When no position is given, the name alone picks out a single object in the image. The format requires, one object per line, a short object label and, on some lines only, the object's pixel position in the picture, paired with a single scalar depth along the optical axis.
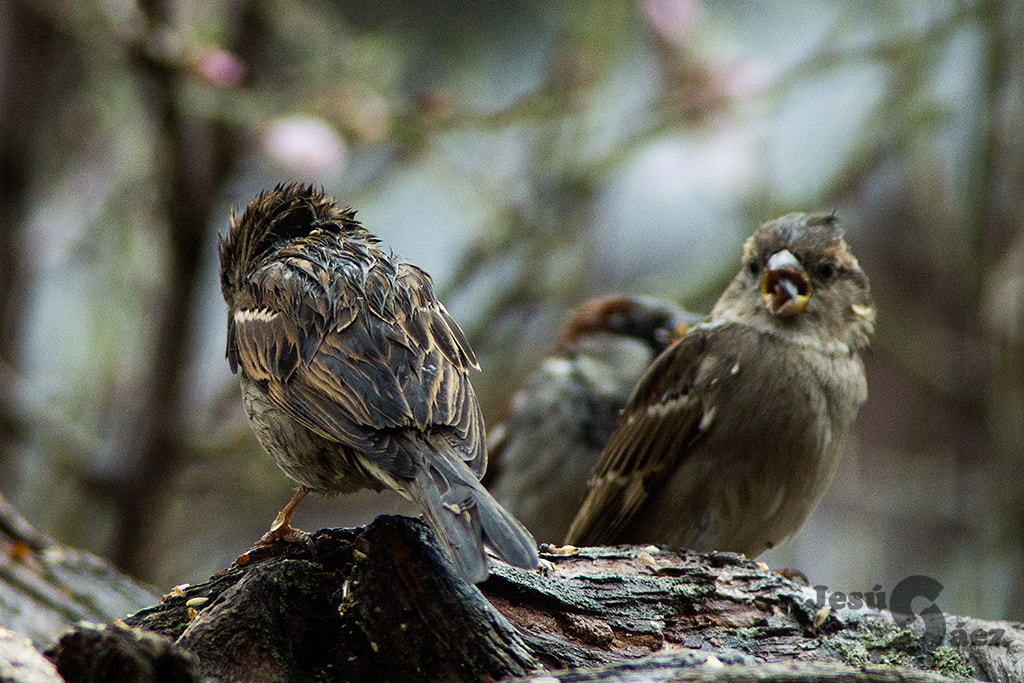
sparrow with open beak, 5.41
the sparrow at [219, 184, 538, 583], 3.25
